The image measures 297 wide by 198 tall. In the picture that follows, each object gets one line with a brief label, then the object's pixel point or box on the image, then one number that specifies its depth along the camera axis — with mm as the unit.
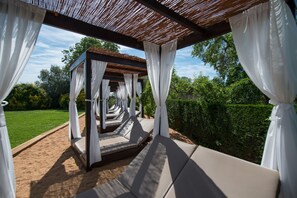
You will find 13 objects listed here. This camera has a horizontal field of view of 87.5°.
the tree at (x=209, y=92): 4898
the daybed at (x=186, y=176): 1320
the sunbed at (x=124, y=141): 3652
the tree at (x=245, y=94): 6446
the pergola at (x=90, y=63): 3334
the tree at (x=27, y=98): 14797
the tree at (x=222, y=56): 9336
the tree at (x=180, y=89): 8023
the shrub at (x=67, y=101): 15166
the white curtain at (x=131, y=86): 6238
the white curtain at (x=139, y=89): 8078
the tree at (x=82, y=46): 18266
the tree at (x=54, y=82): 19266
